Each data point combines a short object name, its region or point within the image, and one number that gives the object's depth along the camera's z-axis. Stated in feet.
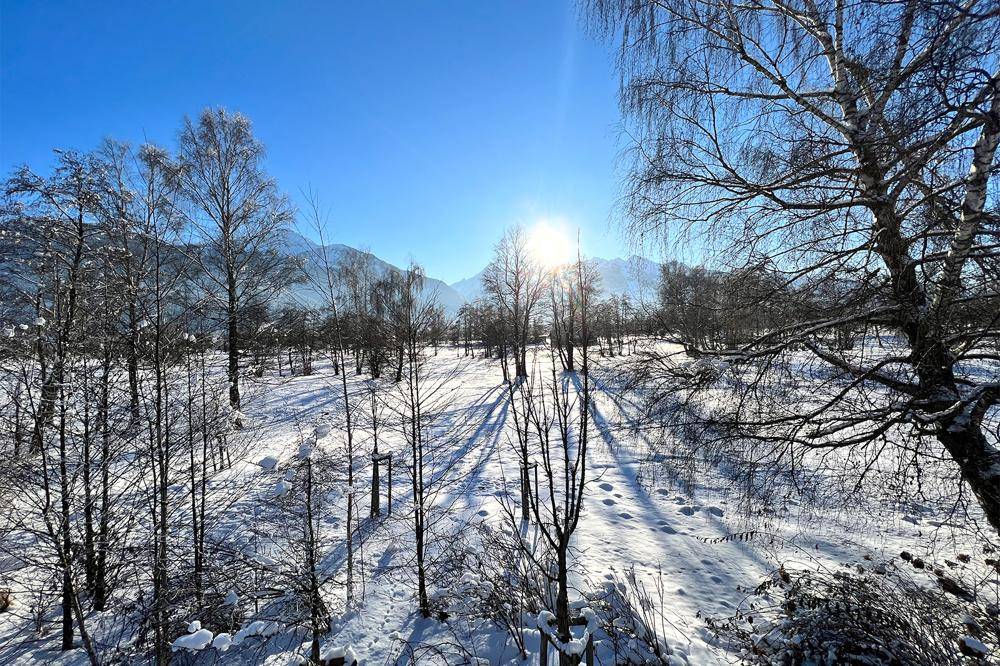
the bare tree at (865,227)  6.91
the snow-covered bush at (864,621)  9.39
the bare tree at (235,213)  30.73
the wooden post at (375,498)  21.65
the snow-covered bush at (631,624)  10.44
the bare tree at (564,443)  7.48
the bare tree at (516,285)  62.28
